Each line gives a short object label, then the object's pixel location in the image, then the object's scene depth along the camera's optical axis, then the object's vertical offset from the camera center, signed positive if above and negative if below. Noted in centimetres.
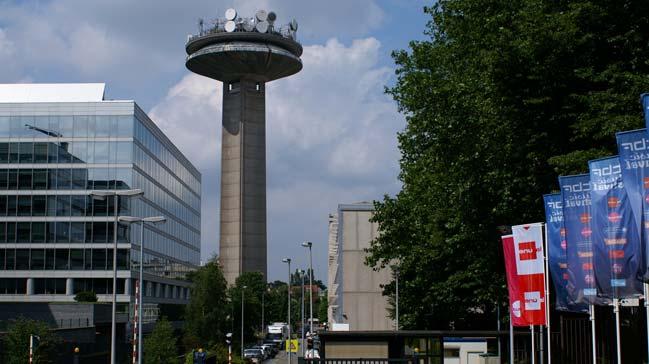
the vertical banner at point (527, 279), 2516 +43
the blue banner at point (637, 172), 1720 +231
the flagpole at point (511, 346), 2620 -148
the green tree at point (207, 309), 8100 -114
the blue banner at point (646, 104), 1676 +350
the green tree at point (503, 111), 2820 +614
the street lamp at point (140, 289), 3612 +31
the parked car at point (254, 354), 7939 -510
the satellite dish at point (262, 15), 13225 +4043
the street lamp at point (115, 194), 3445 +399
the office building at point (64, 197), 7925 +864
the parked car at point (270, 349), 9312 -558
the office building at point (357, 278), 7500 +146
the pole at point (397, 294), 5480 +5
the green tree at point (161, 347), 5183 -286
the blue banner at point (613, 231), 1962 +137
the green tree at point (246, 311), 9831 -166
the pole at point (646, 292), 1878 +4
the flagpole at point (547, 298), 2565 -10
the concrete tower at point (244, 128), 13125 +2475
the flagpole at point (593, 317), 2353 -60
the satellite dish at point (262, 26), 13038 +3848
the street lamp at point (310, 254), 5803 +267
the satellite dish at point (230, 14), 13162 +4048
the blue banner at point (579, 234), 2295 +153
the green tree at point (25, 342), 4012 -200
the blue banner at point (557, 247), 2492 +133
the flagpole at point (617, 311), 2085 -39
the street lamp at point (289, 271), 5356 +189
